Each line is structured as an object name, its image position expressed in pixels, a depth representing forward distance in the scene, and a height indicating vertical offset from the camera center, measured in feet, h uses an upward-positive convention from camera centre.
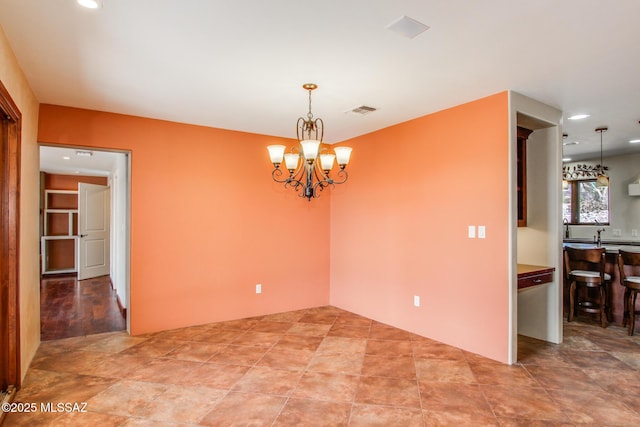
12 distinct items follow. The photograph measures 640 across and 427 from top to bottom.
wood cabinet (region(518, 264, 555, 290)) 11.08 -1.92
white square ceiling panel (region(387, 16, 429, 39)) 6.81 +3.72
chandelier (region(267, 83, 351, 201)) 9.69 +1.74
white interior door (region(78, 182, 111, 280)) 24.29 -0.99
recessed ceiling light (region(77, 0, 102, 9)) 6.22 +3.75
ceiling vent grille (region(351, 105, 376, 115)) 12.10 +3.68
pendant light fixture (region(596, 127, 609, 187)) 18.81 +1.88
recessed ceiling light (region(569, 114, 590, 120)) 13.10 +3.69
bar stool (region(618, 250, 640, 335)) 12.98 -2.40
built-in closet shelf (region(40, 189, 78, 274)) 26.99 -1.00
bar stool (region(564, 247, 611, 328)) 13.85 -2.56
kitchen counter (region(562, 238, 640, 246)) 19.19 -1.46
